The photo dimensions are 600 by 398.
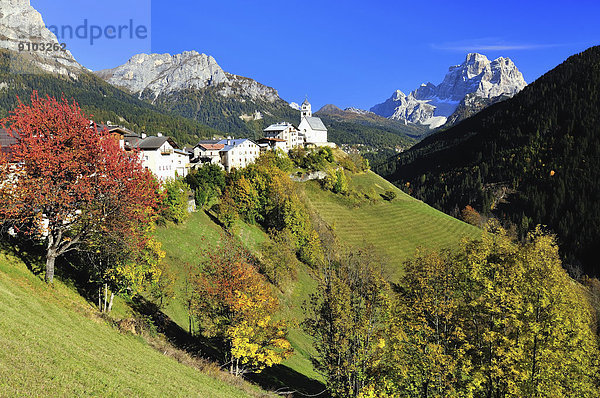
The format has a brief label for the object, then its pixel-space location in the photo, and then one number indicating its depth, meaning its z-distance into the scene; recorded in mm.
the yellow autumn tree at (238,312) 32594
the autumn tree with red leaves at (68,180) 26188
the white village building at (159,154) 79375
